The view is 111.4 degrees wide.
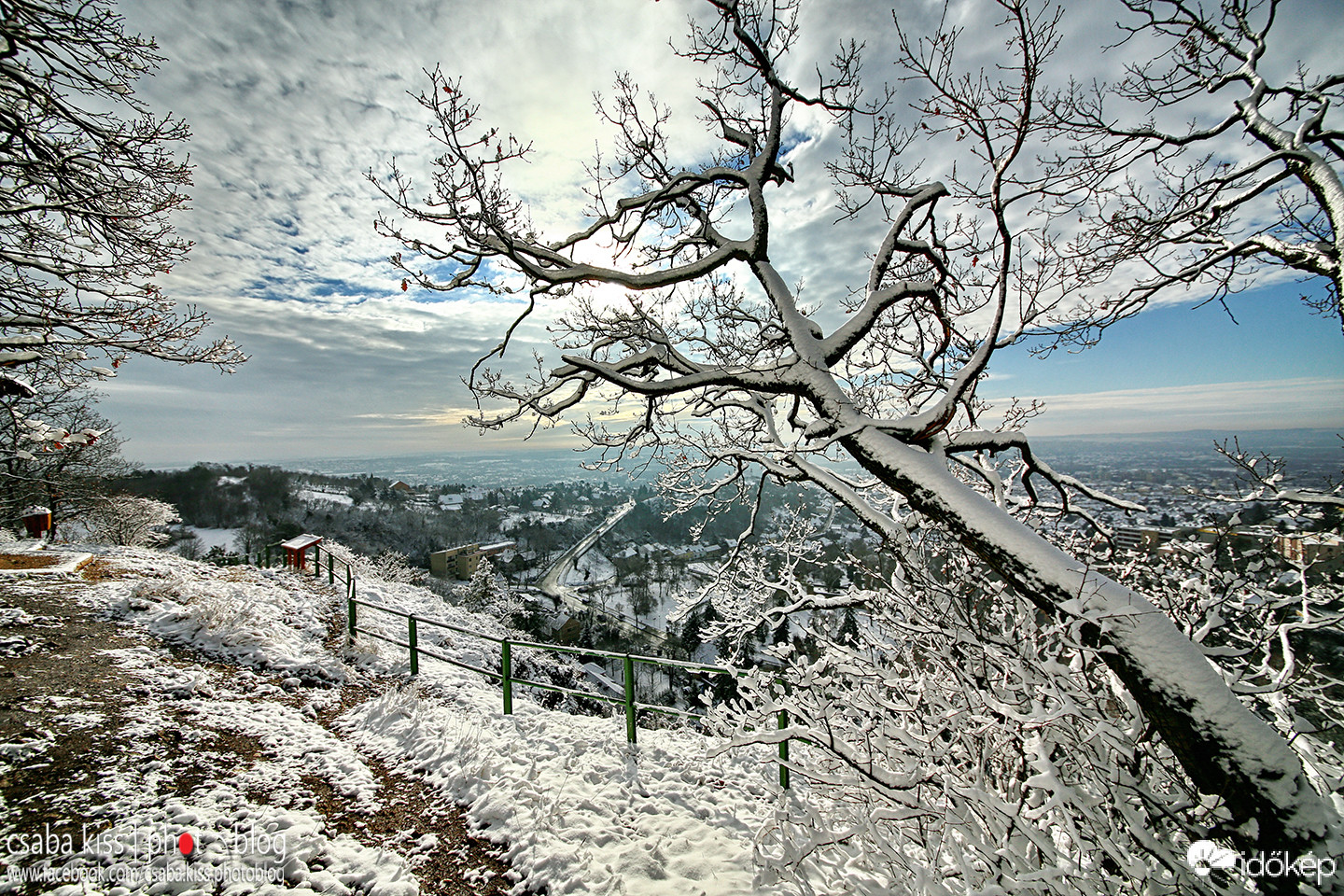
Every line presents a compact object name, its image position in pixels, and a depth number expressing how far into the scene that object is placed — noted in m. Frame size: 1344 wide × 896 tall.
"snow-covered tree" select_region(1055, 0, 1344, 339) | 4.32
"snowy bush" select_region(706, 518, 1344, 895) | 1.99
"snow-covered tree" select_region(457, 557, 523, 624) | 32.34
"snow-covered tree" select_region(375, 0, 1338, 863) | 2.01
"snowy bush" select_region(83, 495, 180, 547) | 20.17
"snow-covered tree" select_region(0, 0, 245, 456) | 5.16
